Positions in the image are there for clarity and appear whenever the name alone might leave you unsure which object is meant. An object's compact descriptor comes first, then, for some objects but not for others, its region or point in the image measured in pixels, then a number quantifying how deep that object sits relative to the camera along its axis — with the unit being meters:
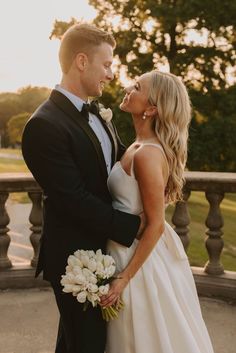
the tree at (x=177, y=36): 19.17
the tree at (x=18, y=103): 103.50
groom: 2.60
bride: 2.72
